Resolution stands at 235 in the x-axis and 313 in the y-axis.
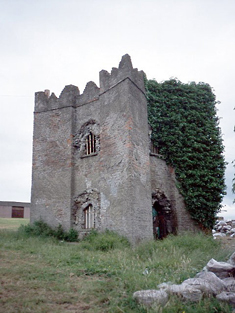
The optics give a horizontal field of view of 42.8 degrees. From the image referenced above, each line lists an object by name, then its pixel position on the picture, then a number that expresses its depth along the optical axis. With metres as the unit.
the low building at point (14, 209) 31.72
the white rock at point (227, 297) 4.78
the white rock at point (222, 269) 5.95
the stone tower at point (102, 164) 12.20
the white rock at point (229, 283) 5.34
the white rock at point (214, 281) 5.20
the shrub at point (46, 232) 13.51
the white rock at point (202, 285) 5.07
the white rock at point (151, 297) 4.78
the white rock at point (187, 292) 4.90
